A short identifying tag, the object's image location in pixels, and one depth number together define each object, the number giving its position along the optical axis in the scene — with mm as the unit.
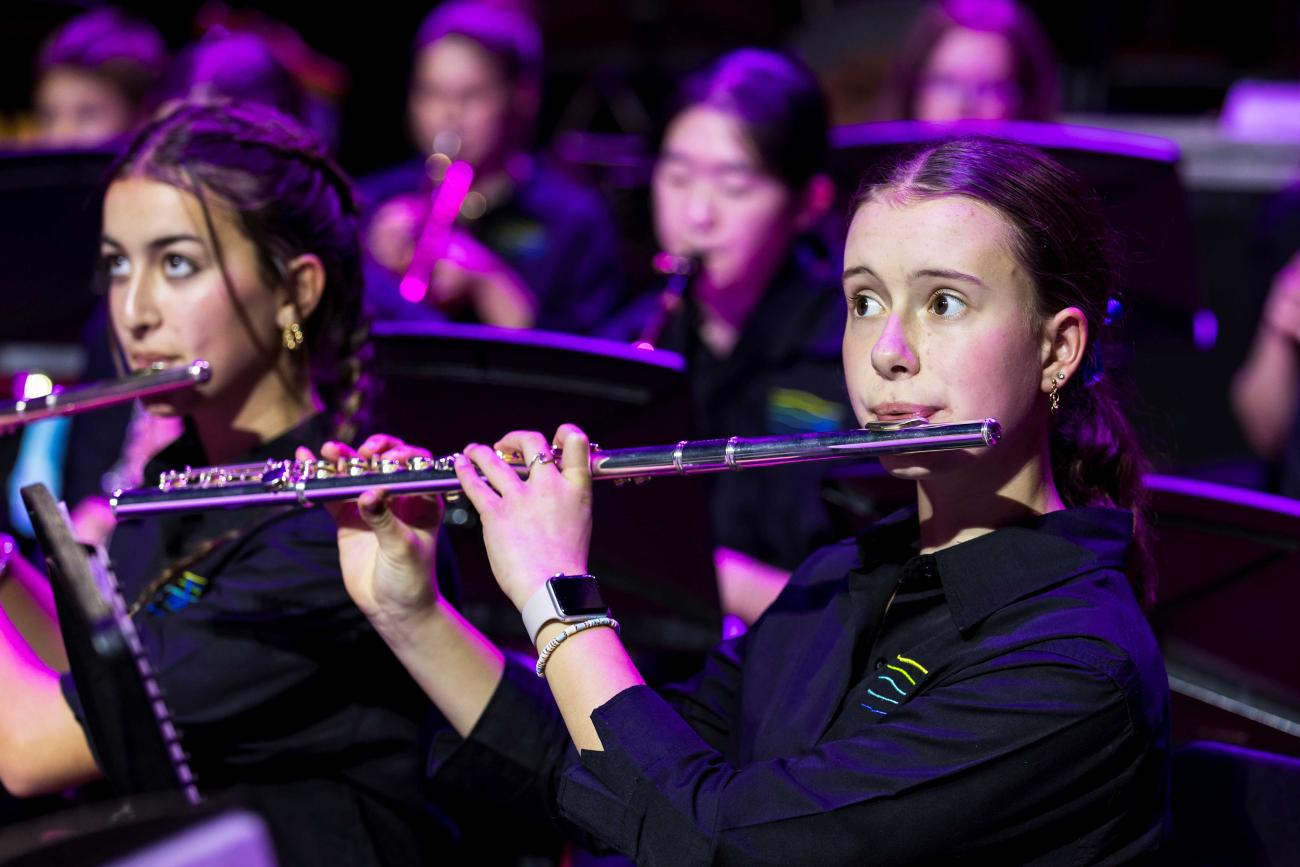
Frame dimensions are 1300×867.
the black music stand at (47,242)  5781
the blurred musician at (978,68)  6359
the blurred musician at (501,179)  7867
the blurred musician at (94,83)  7762
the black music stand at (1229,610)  3633
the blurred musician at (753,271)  5727
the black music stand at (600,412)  4164
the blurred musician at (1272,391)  5723
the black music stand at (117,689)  2436
